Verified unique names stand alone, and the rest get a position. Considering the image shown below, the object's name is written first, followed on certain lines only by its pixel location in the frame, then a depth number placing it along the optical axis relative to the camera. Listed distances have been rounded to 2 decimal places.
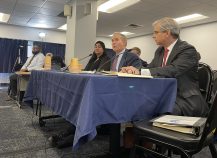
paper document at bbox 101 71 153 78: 1.23
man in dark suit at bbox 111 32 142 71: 2.32
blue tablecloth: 1.15
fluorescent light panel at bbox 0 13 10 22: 7.28
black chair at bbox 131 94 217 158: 1.01
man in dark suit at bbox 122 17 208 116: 1.51
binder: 1.11
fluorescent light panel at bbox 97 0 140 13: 4.97
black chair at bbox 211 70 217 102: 2.11
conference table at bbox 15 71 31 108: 4.22
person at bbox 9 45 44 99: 4.66
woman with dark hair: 3.02
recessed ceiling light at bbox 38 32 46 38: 8.89
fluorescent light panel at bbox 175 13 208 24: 5.73
